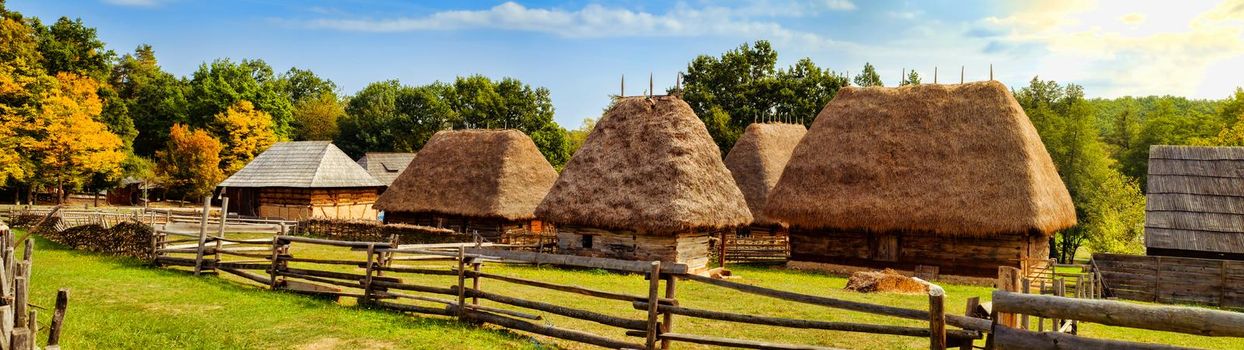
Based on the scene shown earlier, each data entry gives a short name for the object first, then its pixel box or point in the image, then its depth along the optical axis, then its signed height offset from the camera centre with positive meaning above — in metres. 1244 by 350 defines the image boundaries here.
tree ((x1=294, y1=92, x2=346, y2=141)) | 71.50 +6.38
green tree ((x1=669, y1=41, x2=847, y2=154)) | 46.44 +7.32
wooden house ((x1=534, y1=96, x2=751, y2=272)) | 20.95 +0.22
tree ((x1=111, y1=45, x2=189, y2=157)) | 58.03 +6.05
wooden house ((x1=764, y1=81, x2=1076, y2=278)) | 21.52 +0.67
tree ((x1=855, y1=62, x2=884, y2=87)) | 54.81 +9.69
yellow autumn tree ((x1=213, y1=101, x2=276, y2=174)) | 50.78 +3.54
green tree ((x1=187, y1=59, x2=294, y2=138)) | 55.22 +6.82
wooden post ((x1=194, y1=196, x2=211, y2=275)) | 16.28 -1.52
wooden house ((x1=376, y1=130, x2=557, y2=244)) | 29.80 +0.29
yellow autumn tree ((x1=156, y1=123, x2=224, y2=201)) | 46.50 +1.13
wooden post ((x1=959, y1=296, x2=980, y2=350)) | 6.77 -0.89
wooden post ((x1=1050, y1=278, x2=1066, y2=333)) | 10.49 -1.07
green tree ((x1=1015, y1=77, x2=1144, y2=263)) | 34.06 +1.53
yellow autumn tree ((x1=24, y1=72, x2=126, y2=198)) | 39.66 +1.99
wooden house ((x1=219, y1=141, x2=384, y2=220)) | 36.59 +0.08
